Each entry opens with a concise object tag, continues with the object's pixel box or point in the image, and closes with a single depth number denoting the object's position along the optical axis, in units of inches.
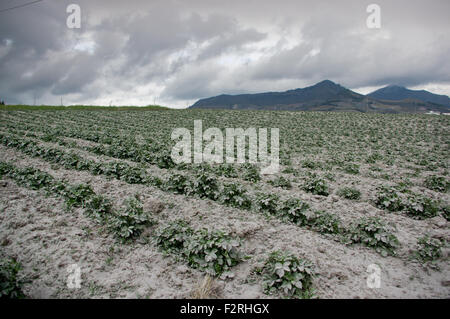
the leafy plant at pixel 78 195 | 281.4
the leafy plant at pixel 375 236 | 211.8
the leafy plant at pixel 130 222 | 225.0
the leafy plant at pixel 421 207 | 273.3
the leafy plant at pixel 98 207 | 263.1
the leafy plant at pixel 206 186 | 304.5
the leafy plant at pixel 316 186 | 337.4
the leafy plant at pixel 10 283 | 153.8
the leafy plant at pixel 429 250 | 199.2
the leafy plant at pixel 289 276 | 165.9
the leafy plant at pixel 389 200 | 291.6
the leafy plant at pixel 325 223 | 238.7
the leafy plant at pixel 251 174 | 386.9
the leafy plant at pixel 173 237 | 212.4
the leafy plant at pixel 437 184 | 376.4
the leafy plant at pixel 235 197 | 285.9
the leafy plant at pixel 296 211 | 252.6
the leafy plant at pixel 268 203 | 273.1
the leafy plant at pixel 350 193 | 322.3
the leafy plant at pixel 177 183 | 319.6
